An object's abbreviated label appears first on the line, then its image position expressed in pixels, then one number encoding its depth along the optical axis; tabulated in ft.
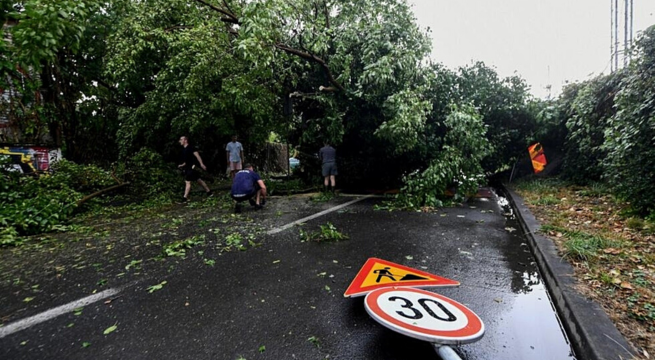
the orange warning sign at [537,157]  36.29
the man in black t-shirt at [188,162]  29.63
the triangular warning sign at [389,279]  10.75
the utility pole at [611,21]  39.63
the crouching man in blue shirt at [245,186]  23.98
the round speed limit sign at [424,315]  7.25
